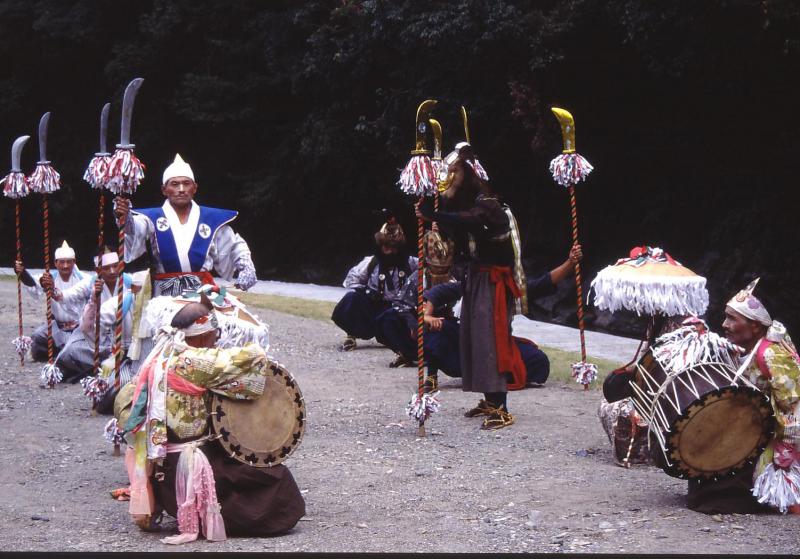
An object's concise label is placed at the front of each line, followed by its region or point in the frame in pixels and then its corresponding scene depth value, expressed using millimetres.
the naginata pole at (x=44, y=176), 17406
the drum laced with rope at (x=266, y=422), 10875
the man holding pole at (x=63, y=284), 22234
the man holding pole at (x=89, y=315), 18812
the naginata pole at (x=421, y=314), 16047
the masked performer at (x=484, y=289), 16219
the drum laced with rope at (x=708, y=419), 11242
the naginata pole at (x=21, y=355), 23450
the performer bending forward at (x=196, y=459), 10719
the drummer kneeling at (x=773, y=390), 11305
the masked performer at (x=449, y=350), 19159
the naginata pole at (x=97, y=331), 16578
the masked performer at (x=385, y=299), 23078
